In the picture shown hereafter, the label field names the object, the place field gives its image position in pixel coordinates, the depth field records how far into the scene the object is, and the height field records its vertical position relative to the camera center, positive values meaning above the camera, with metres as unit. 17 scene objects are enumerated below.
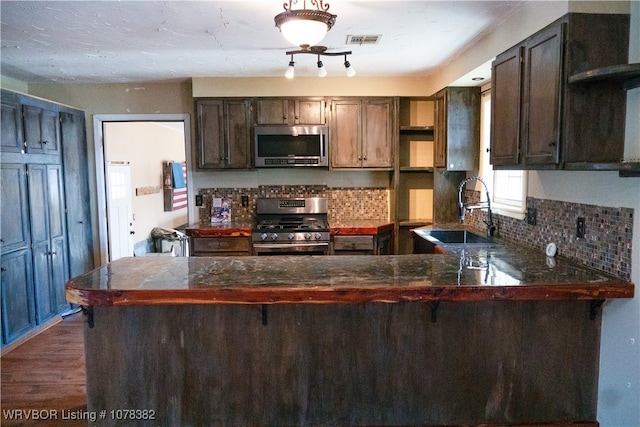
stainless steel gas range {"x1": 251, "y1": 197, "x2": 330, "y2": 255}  4.26 -0.46
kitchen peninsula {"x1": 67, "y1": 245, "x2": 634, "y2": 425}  2.14 -0.90
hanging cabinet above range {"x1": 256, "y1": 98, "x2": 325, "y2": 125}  4.50 +0.75
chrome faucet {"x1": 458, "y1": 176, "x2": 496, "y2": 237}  3.33 -0.28
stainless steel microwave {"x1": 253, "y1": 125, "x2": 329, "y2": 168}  4.41 +0.38
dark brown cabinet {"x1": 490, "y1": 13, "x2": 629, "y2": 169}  2.09 +0.41
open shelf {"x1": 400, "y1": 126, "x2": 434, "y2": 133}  4.51 +0.55
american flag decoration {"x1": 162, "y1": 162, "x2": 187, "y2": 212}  7.78 +0.01
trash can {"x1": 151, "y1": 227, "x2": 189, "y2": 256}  6.86 -0.93
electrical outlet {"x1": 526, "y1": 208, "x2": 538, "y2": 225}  2.86 -0.25
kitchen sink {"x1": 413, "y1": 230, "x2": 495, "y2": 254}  3.66 -0.50
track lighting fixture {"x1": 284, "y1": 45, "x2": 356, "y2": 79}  2.80 +0.87
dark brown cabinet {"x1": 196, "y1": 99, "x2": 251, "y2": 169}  4.48 +0.55
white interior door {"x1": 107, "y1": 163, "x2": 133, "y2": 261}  5.04 -0.33
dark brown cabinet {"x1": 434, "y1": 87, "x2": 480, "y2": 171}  4.01 +0.48
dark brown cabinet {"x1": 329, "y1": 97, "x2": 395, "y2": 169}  4.52 +0.56
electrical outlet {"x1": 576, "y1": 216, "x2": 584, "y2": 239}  2.33 -0.27
